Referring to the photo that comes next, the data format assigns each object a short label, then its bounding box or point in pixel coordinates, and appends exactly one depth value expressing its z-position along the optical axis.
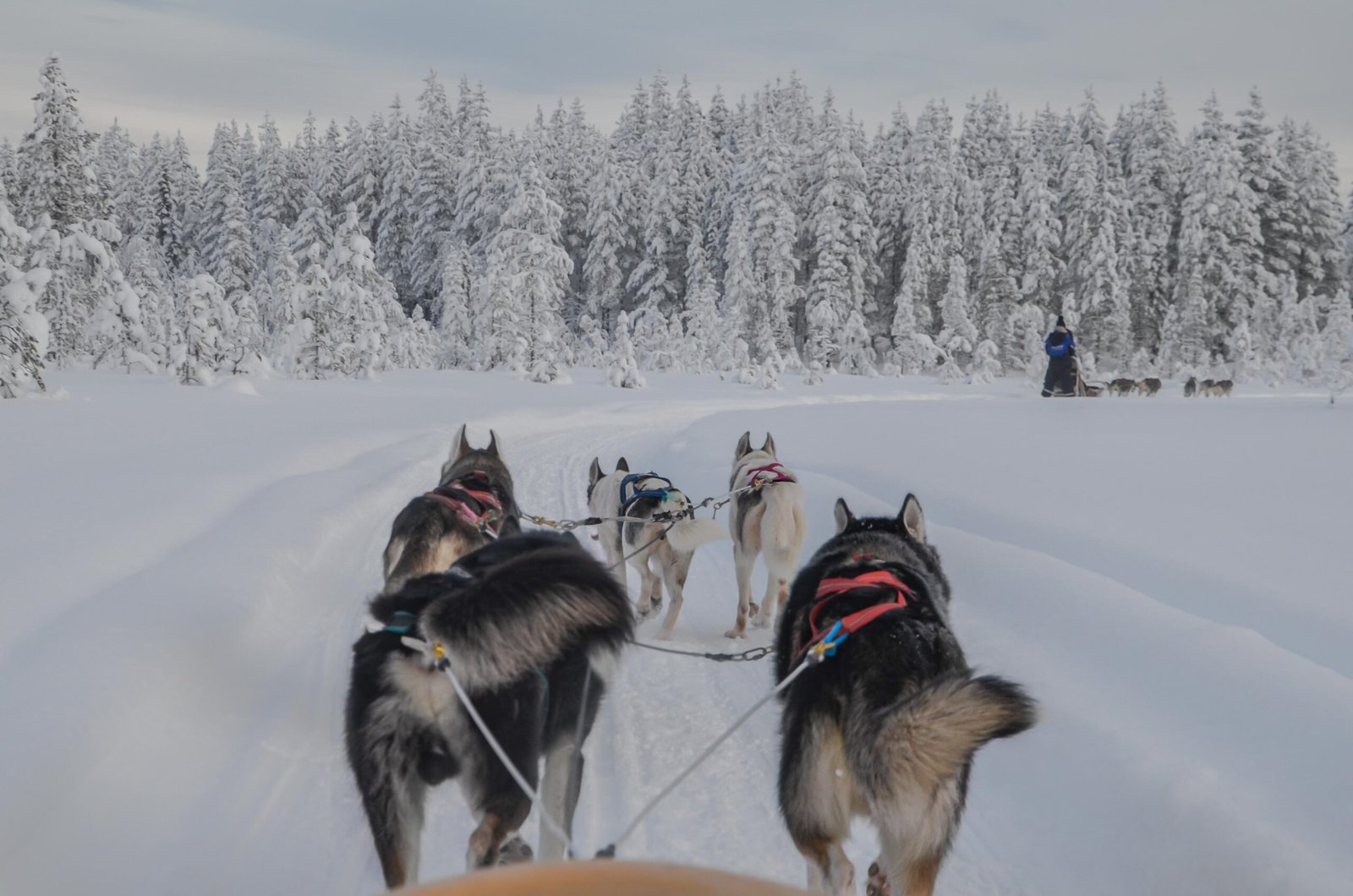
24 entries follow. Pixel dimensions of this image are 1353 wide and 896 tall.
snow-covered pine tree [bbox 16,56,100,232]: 22.23
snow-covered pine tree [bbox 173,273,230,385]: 19.83
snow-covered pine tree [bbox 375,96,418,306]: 48.66
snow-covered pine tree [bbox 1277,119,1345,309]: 43.47
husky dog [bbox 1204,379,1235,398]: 29.50
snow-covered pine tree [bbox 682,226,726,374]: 40.00
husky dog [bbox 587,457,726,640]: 5.12
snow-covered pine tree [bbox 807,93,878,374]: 42.44
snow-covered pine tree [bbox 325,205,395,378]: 27.12
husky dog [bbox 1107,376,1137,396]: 31.11
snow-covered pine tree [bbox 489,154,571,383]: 30.34
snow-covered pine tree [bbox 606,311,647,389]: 28.62
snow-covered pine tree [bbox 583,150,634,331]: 47.09
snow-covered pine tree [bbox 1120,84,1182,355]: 45.03
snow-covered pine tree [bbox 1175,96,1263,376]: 41.16
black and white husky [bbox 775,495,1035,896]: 1.97
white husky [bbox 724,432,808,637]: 5.22
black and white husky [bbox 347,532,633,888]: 2.11
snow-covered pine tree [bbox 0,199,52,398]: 13.37
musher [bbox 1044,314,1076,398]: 17.19
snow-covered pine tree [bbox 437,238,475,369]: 37.94
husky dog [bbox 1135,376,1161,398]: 30.94
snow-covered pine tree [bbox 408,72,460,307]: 47.81
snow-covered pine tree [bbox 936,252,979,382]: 42.97
